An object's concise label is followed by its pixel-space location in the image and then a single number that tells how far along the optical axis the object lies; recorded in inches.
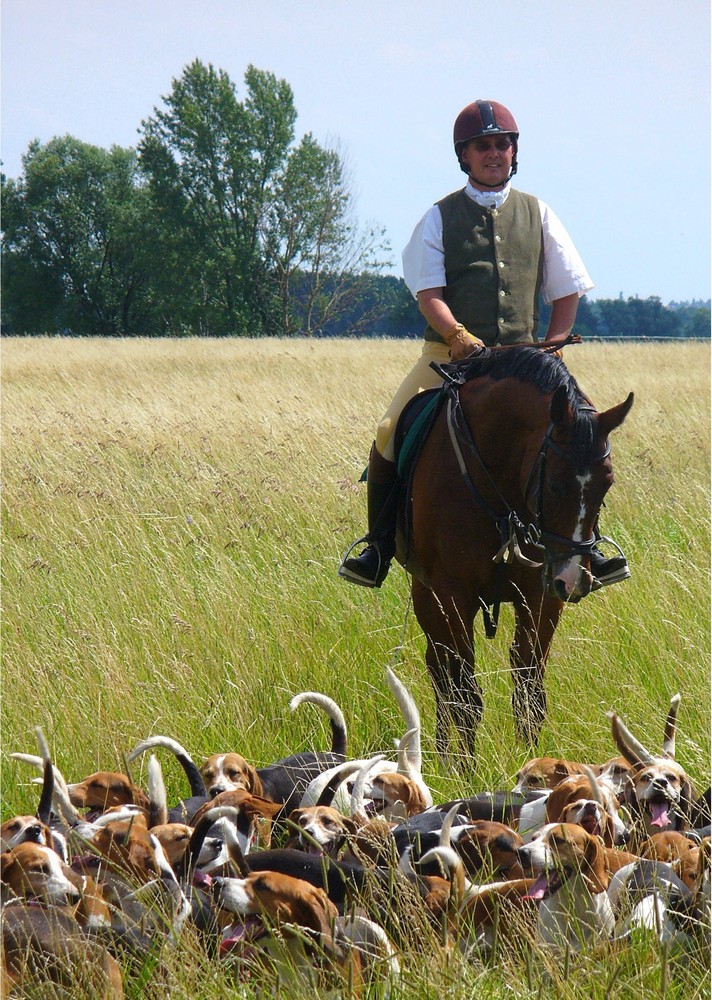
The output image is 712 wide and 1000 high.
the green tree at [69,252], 4530.0
